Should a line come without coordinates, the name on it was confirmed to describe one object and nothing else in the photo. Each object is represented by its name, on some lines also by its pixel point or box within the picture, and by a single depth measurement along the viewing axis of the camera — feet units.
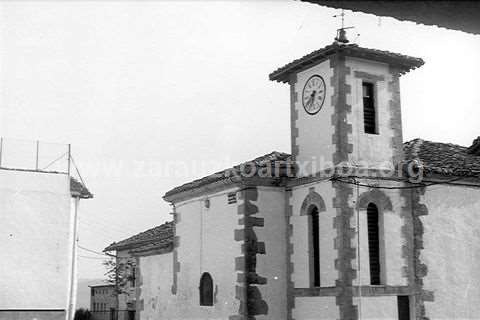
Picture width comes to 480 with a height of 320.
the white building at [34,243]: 67.21
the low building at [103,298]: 122.14
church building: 49.52
